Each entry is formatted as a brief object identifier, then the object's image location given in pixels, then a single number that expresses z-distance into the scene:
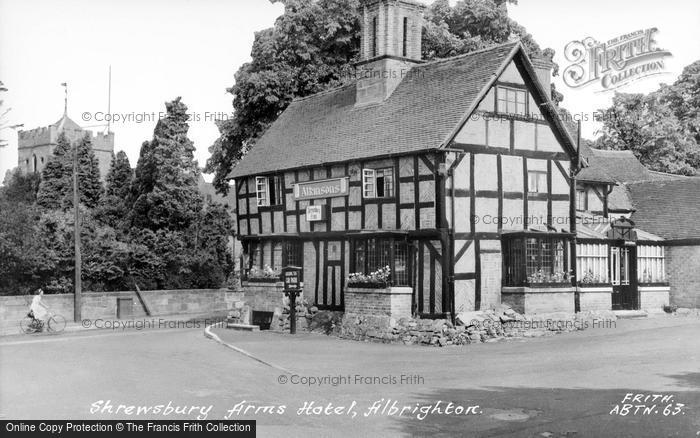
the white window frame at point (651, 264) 29.38
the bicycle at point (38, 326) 29.27
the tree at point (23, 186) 59.86
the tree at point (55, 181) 54.22
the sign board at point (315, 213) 27.41
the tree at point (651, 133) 46.53
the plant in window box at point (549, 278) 24.20
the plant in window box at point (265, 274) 28.16
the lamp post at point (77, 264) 32.91
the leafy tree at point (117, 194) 47.81
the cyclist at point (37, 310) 29.09
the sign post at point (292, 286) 25.08
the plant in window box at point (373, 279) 23.83
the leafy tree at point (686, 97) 48.56
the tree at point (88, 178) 55.72
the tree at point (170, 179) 42.78
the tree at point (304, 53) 36.38
